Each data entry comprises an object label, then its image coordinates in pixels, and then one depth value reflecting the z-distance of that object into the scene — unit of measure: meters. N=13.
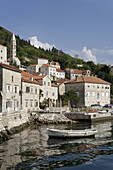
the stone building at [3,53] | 115.16
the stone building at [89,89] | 64.38
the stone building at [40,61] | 141.62
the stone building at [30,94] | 46.44
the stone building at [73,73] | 115.50
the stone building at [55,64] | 131.50
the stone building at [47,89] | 58.84
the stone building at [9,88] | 37.25
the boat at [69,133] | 27.45
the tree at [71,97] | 63.49
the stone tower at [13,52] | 123.12
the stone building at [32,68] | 113.94
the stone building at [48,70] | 109.74
